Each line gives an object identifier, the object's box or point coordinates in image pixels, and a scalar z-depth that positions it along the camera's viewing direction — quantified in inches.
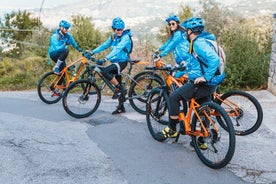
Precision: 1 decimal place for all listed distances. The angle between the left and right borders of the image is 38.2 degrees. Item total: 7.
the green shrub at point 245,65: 372.2
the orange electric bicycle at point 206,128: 184.4
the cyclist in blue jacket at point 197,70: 187.8
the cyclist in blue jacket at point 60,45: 330.6
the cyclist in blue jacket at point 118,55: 275.0
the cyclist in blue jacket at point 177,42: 265.1
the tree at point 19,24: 1385.3
